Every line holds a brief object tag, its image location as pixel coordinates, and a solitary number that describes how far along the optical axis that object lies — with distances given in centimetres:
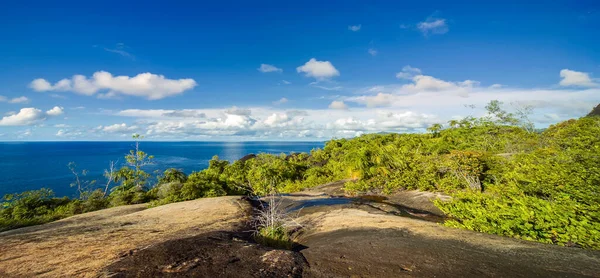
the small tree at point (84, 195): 2666
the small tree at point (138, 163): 2869
